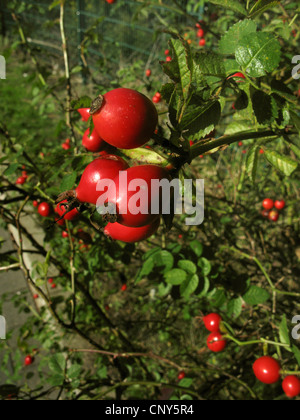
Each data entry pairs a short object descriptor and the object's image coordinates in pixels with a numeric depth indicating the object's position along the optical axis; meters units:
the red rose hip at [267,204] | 0.39
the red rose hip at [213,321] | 0.25
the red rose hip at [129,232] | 0.14
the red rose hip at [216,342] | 0.24
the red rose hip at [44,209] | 0.24
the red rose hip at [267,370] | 0.21
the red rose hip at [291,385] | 0.21
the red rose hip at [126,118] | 0.13
